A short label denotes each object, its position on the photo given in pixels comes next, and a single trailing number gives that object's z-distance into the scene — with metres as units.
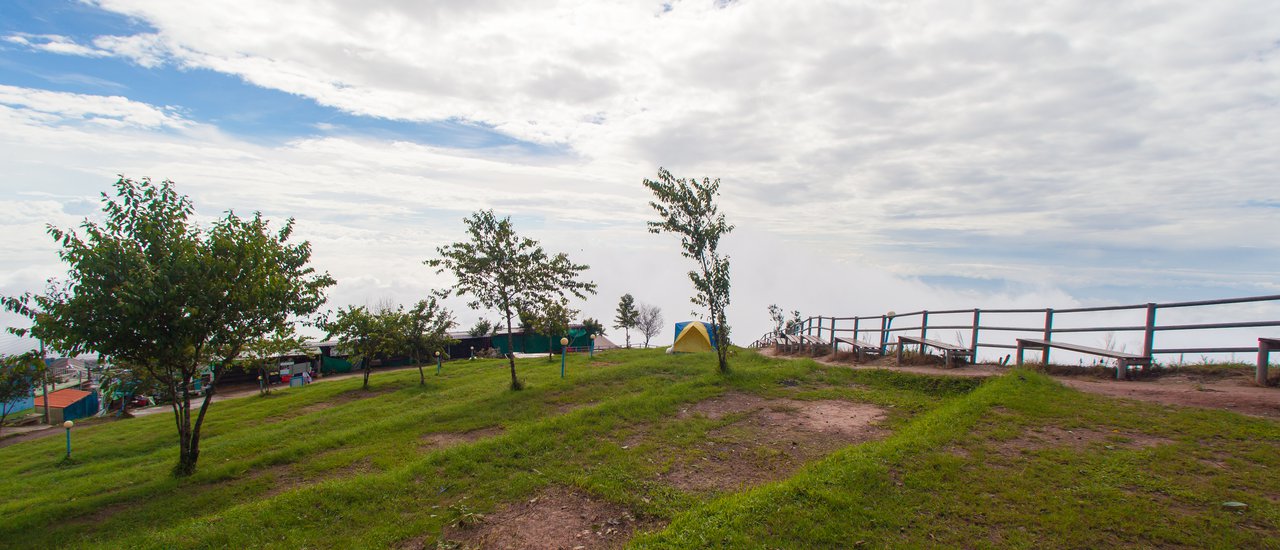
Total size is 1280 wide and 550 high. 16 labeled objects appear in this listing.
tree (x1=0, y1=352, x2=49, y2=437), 24.12
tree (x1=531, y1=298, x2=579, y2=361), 16.05
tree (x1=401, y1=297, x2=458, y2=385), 23.05
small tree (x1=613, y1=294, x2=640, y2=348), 58.41
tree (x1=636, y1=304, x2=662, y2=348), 67.62
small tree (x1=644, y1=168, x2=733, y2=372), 14.80
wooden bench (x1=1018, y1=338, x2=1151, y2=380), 9.48
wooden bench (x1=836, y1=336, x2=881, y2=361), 15.73
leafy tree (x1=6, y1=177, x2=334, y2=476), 8.55
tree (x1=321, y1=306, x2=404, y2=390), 21.66
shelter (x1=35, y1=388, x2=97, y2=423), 28.83
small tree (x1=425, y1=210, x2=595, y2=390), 15.41
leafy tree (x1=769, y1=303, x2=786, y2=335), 33.77
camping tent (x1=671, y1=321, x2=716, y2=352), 24.42
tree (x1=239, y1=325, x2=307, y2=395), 10.90
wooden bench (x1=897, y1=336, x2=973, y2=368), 12.63
